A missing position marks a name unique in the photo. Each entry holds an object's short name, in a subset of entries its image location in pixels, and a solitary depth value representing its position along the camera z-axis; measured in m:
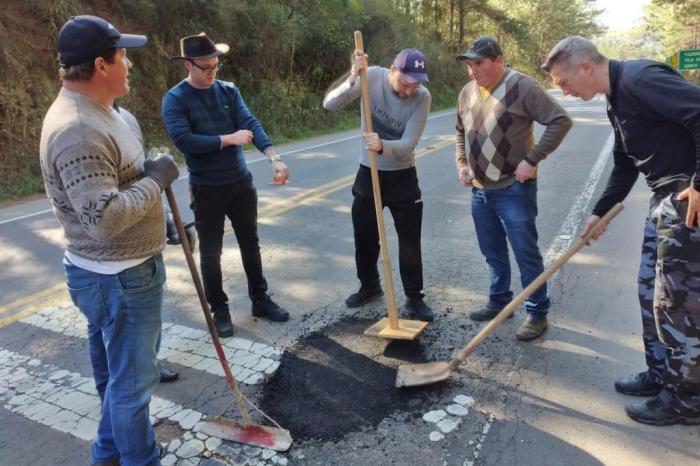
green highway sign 15.33
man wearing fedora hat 3.53
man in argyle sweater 3.39
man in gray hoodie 3.55
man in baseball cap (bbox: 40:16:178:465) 1.91
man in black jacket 2.38
